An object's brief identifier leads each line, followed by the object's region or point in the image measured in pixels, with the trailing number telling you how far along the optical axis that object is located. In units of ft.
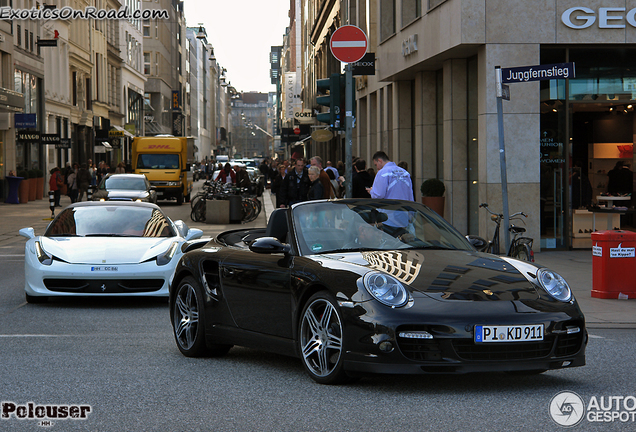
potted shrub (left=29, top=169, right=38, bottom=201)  138.35
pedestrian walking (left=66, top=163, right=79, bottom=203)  124.98
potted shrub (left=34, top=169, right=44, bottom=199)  141.69
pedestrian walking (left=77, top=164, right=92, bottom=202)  128.32
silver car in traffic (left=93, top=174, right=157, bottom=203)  99.81
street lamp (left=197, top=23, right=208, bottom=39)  520.63
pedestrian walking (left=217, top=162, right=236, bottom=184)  119.65
